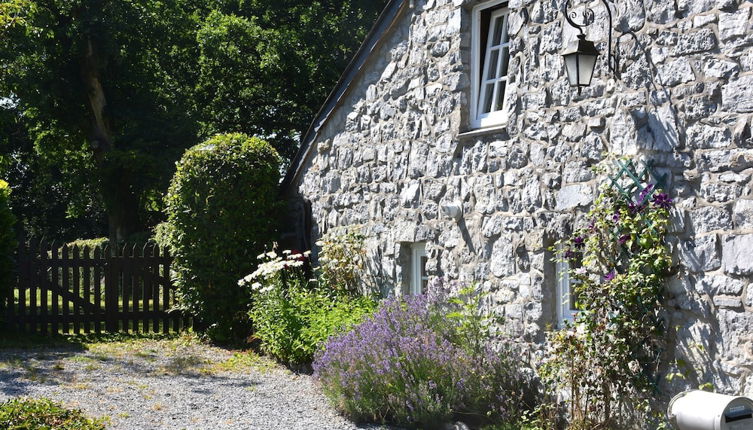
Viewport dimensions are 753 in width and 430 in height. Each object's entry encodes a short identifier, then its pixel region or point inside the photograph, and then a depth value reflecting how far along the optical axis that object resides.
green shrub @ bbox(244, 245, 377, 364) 10.16
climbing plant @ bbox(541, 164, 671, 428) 6.76
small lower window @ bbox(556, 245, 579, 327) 7.89
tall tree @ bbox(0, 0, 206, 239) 21.81
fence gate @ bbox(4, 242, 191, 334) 13.59
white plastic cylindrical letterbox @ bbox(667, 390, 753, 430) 5.75
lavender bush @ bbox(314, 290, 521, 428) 7.96
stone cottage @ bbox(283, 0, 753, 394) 6.30
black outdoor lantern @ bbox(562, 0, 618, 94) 7.20
